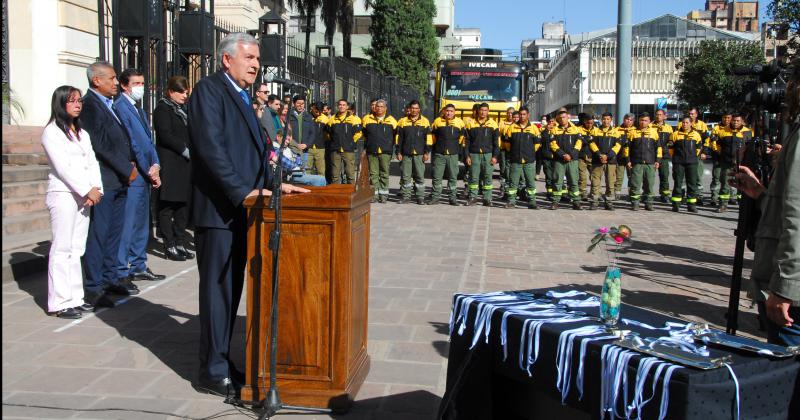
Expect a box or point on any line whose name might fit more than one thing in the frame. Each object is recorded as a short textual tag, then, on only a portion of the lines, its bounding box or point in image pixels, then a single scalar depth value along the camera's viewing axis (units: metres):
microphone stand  3.87
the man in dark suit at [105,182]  6.66
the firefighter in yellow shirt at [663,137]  15.96
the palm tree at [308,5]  44.66
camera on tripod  5.20
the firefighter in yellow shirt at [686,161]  15.75
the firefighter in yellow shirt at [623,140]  15.86
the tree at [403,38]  53.94
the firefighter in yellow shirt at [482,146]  15.84
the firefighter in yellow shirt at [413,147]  16.08
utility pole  16.89
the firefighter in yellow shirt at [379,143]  16.08
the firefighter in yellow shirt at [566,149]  15.80
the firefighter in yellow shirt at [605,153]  15.75
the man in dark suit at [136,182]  7.39
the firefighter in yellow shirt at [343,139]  16.33
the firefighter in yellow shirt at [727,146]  15.55
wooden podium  4.11
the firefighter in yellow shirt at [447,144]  15.85
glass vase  3.06
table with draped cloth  2.47
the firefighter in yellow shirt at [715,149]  16.00
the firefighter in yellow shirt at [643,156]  15.55
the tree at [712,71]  51.16
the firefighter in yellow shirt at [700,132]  15.92
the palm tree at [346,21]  48.33
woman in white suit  6.18
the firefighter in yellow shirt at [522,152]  15.79
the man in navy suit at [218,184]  4.36
